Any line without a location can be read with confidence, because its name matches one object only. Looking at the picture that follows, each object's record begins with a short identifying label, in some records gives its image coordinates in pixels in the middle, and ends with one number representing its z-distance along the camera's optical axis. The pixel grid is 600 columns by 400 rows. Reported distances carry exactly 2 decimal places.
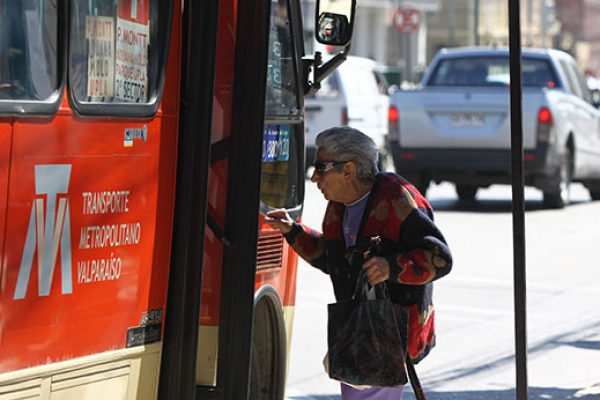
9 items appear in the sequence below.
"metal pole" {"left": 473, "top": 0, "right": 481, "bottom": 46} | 87.86
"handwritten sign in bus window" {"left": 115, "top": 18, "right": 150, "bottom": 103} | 9.66
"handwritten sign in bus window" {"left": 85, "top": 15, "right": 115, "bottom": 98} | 9.31
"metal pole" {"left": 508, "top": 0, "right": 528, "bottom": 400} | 9.80
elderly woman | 10.13
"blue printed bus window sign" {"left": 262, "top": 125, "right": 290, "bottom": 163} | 11.59
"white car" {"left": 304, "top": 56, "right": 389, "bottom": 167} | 47.00
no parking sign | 81.25
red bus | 8.64
